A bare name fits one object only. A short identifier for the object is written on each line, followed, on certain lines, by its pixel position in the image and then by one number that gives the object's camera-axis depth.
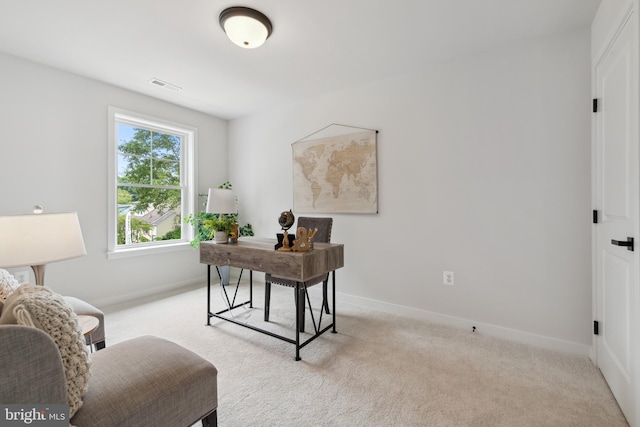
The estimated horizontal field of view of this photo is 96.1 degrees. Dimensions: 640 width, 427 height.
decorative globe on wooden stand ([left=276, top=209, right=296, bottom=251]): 2.20
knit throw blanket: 0.84
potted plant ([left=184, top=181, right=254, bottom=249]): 3.96
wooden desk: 2.05
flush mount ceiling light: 1.99
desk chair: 2.51
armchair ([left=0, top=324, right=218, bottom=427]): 0.77
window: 3.38
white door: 1.47
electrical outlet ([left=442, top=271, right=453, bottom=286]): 2.71
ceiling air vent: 3.12
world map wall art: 3.16
